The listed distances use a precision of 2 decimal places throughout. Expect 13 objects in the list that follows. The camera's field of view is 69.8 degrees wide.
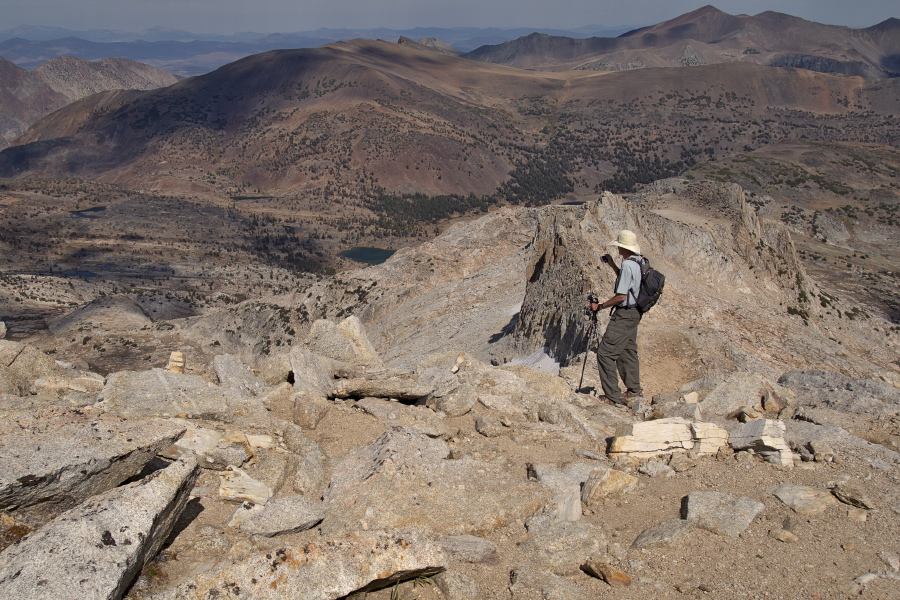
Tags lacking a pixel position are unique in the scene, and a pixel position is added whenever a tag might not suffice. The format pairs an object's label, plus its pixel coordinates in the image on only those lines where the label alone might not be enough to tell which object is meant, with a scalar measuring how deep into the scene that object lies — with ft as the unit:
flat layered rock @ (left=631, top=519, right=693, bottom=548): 15.07
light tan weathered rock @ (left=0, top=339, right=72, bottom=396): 24.93
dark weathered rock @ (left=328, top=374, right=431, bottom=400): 25.66
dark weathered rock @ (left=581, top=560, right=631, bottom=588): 13.80
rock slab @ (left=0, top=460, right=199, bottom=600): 10.71
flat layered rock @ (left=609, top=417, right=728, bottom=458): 21.01
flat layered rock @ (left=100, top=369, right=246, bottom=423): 21.31
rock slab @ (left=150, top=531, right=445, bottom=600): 11.52
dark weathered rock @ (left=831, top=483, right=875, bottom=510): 16.15
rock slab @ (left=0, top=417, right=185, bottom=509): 13.29
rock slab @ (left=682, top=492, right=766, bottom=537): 15.58
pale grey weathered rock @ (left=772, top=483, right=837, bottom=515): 16.22
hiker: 26.63
